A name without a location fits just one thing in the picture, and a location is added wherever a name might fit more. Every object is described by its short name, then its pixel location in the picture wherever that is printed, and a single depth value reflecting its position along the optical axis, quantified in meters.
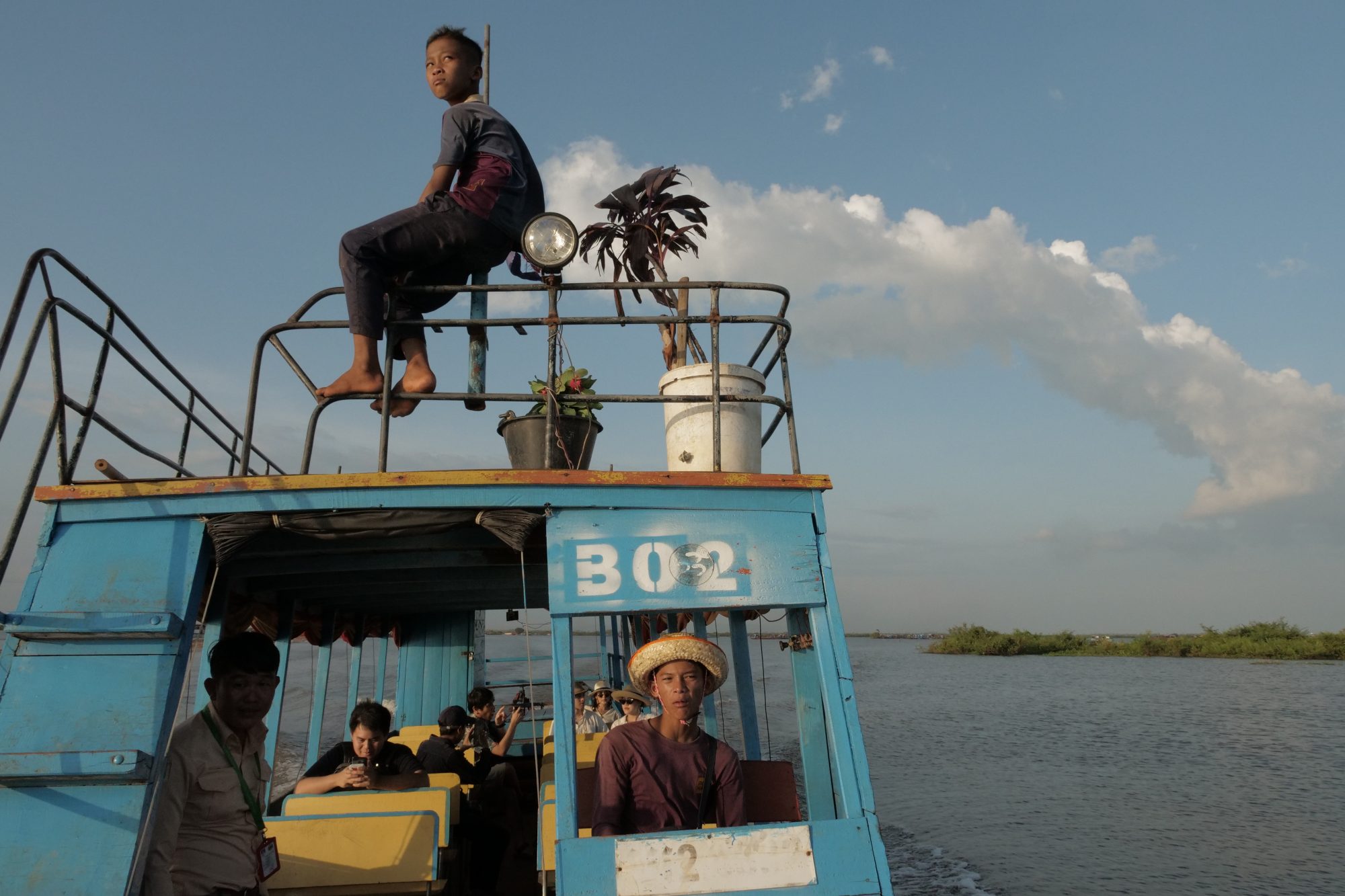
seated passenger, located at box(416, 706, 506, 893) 6.58
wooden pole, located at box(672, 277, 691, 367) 5.09
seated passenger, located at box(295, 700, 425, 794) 4.81
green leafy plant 4.49
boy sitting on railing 4.30
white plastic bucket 4.29
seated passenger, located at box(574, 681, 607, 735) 8.72
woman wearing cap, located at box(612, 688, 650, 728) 8.29
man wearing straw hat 3.29
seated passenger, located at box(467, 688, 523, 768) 7.30
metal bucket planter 4.48
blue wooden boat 3.16
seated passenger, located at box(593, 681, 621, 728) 9.70
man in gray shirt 2.87
